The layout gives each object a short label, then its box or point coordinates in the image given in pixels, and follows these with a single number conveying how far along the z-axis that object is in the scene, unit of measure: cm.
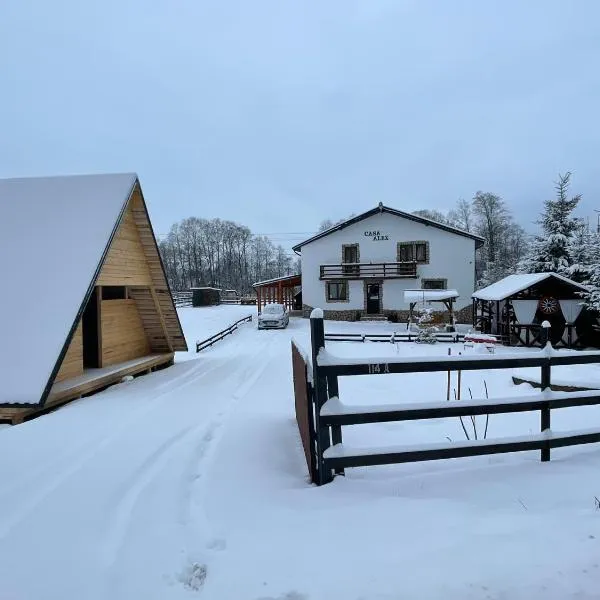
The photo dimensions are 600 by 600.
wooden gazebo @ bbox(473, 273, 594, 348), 1850
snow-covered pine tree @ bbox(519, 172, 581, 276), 2530
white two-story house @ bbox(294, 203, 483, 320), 2905
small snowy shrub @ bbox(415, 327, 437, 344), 1945
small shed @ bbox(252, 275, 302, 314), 3171
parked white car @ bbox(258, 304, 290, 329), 2540
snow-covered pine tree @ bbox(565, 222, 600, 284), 2148
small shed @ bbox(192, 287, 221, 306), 4319
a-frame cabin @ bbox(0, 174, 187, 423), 755
